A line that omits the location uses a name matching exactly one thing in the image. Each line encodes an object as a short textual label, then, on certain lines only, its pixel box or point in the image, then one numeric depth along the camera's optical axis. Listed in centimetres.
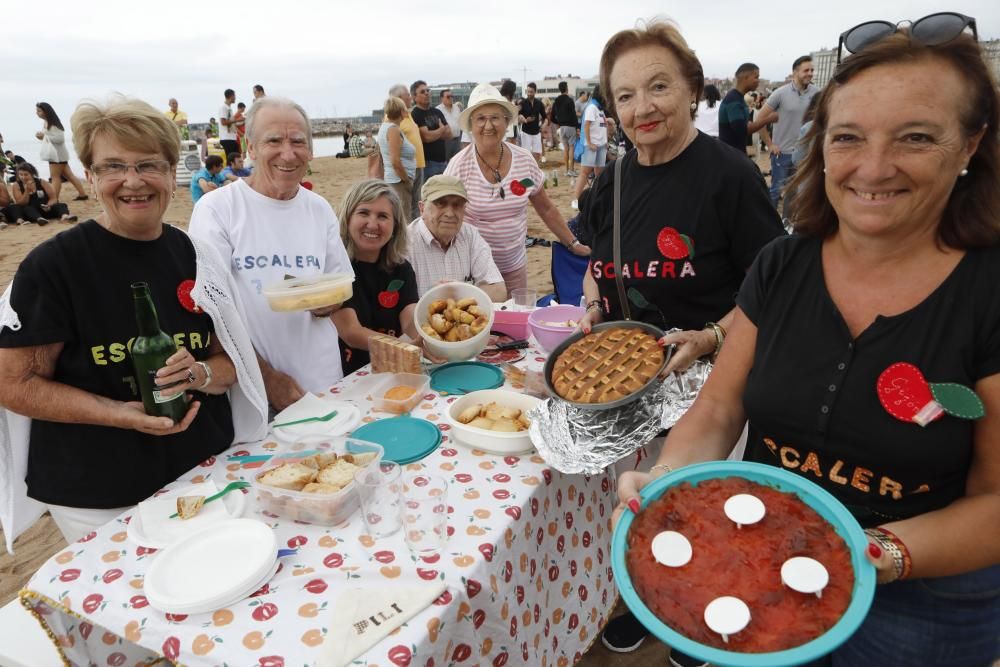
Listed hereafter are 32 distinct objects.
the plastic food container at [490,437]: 212
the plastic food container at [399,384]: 248
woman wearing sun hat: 455
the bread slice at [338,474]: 180
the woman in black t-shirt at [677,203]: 234
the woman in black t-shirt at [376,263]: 342
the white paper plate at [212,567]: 143
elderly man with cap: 395
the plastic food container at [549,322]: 307
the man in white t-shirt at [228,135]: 1404
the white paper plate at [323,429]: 229
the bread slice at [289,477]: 178
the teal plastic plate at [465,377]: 271
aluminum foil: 201
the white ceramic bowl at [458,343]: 288
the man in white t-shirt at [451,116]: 1005
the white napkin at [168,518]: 171
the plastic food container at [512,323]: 340
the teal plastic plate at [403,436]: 215
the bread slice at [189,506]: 178
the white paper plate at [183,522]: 167
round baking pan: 198
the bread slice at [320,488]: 175
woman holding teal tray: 130
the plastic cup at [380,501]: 173
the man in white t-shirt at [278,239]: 271
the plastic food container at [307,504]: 173
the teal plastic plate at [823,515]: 107
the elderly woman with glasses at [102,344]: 187
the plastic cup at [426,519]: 167
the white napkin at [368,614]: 132
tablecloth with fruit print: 138
